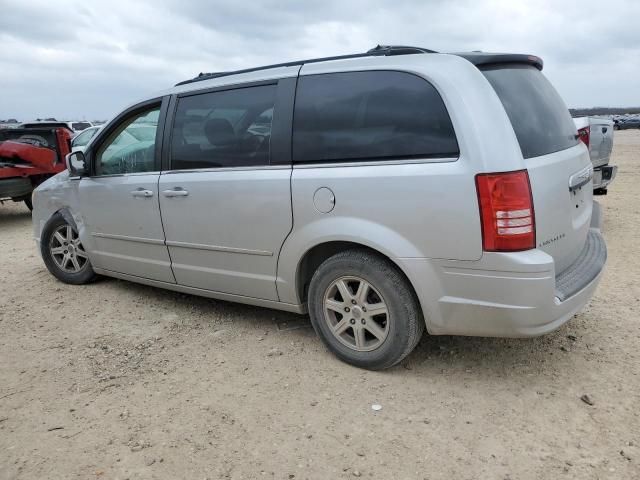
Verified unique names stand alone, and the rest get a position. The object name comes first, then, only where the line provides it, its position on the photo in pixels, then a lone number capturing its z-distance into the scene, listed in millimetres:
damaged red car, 8906
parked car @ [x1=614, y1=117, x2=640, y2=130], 52459
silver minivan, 2656
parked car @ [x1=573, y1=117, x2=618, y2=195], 6254
